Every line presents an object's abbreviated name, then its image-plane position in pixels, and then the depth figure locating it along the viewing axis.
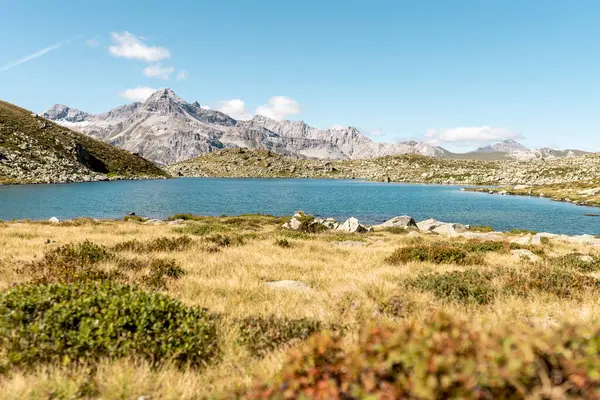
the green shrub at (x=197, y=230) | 24.27
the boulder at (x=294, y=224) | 35.20
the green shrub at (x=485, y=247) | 19.61
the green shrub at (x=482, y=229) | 46.19
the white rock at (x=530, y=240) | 25.66
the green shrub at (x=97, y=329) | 5.39
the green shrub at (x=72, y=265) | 9.84
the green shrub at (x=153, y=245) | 16.70
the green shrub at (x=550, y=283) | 10.01
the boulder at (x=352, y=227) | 35.56
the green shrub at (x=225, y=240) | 19.50
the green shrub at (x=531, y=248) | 19.36
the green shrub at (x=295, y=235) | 25.44
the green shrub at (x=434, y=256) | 15.23
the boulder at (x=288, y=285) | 10.12
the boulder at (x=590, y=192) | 93.81
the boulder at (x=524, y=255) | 16.52
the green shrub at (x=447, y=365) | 2.77
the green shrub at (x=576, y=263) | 14.83
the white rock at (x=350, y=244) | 22.58
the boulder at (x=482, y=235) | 33.84
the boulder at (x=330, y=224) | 37.81
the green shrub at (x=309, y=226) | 34.16
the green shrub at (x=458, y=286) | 9.24
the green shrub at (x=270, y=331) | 6.02
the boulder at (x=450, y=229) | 39.25
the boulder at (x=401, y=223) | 43.94
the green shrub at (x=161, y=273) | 9.97
